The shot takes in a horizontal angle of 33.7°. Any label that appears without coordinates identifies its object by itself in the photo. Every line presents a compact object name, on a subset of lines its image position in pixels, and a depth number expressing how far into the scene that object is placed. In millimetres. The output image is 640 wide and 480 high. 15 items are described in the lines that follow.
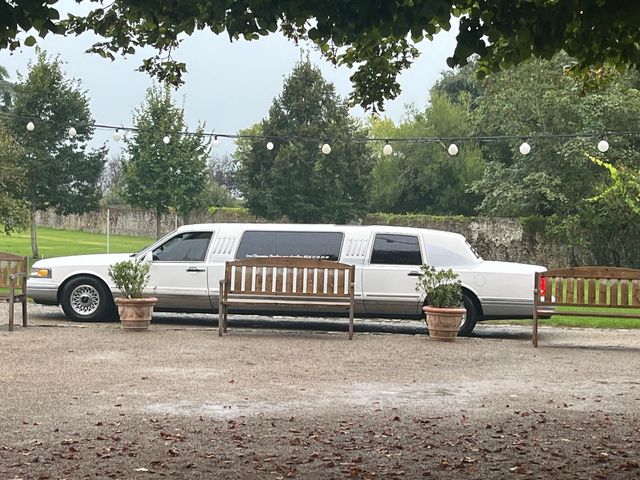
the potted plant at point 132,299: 14297
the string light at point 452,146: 27984
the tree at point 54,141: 39469
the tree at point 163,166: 40812
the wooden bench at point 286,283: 14250
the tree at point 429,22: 6645
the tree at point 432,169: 57594
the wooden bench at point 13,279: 14219
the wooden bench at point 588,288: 13586
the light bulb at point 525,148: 27719
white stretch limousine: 15047
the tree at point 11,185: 33719
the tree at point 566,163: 37406
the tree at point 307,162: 45719
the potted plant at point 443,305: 13836
